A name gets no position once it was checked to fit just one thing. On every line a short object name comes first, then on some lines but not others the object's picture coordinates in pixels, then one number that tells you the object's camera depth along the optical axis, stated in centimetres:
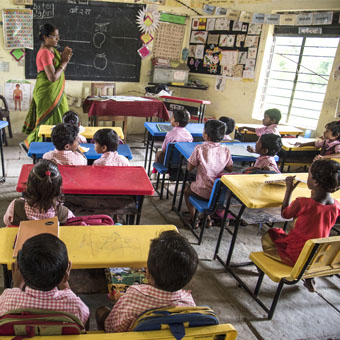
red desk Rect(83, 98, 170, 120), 495
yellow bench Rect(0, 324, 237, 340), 97
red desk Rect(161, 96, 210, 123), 553
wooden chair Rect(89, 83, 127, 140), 518
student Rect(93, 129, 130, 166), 247
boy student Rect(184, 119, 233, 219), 281
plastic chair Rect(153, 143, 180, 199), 337
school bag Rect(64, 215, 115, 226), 176
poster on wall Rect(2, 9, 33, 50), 482
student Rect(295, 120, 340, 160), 355
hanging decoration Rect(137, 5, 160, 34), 561
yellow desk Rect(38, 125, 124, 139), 321
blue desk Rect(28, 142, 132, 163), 275
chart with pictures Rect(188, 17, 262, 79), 544
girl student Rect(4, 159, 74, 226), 162
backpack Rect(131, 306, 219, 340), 101
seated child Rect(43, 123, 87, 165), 235
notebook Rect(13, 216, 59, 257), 136
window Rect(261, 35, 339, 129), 482
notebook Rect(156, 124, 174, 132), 375
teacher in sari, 383
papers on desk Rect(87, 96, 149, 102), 509
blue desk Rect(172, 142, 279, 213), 306
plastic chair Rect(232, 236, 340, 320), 176
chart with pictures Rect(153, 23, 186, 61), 588
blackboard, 509
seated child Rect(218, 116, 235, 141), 392
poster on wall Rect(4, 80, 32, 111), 515
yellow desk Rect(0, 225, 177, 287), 139
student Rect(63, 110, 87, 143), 323
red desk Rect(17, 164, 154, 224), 203
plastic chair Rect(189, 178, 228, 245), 254
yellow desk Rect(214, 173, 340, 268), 209
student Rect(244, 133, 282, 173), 276
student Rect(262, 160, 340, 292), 192
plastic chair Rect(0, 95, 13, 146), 446
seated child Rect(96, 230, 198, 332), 114
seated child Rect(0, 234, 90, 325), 107
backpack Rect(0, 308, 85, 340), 95
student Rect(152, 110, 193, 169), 351
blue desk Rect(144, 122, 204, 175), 369
